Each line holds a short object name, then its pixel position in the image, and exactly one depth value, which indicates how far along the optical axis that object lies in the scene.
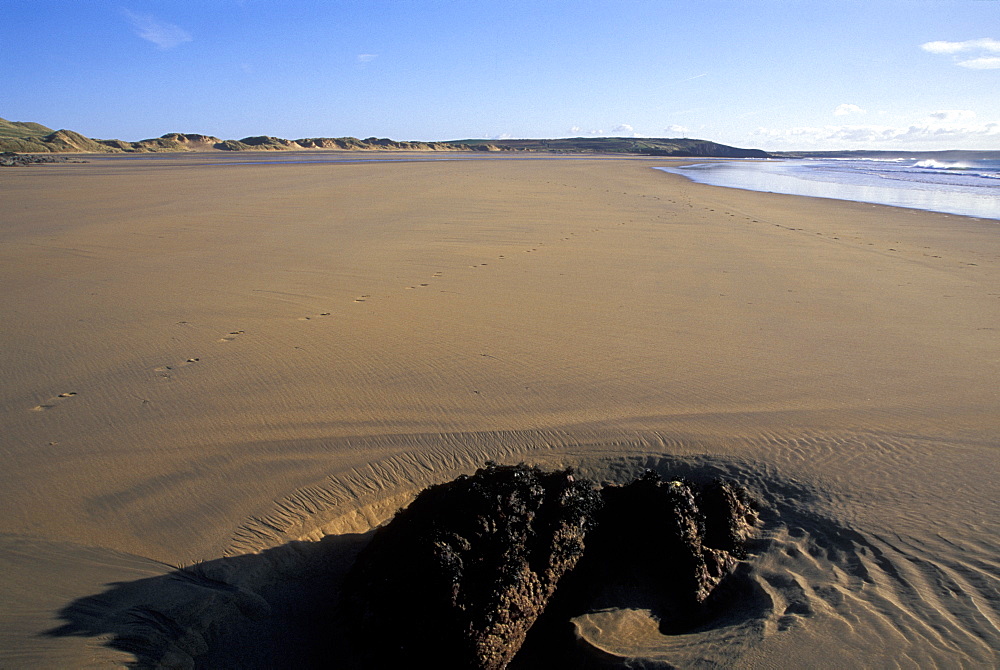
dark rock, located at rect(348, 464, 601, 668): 2.14
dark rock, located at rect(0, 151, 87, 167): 30.36
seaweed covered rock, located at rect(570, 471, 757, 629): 2.47
